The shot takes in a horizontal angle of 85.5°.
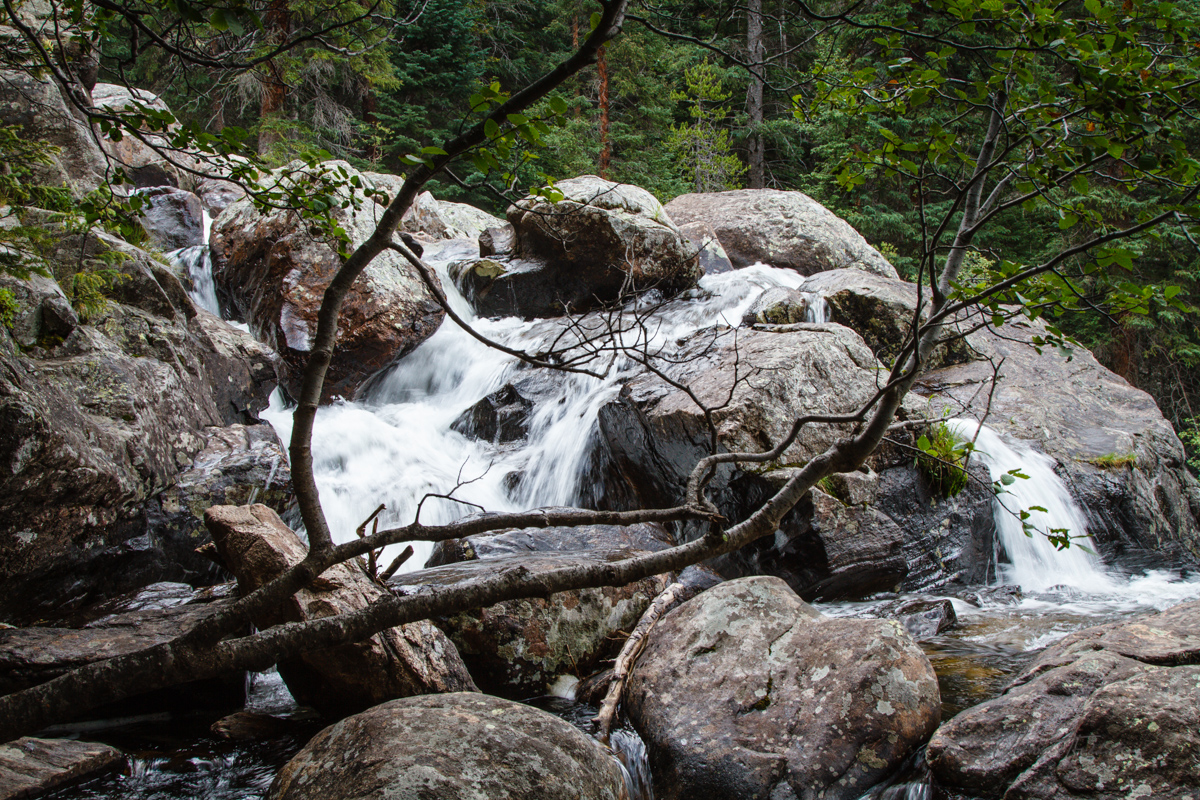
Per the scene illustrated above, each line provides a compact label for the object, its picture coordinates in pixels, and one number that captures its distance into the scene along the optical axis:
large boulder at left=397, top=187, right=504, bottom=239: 15.78
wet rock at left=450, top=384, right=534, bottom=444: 8.59
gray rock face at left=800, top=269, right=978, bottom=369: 9.38
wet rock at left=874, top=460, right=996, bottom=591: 6.14
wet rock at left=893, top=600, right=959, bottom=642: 4.96
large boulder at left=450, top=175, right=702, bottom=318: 10.11
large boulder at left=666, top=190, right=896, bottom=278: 13.31
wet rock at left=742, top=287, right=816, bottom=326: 9.42
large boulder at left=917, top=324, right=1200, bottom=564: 7.02
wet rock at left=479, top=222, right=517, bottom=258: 12.09
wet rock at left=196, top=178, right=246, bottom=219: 14.64
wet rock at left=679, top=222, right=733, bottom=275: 12.61
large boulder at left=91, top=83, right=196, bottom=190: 14.91
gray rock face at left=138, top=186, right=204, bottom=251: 12.32
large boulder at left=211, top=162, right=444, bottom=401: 8.88
